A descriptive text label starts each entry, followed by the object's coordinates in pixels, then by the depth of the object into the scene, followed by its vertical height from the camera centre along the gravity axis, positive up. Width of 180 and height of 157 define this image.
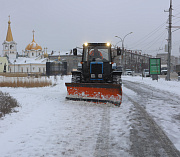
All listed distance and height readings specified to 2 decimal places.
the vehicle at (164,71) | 49.39 +0.47
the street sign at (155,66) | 24.53 +0.79
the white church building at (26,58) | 93.25 +6.45
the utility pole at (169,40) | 24.98 +3.84
